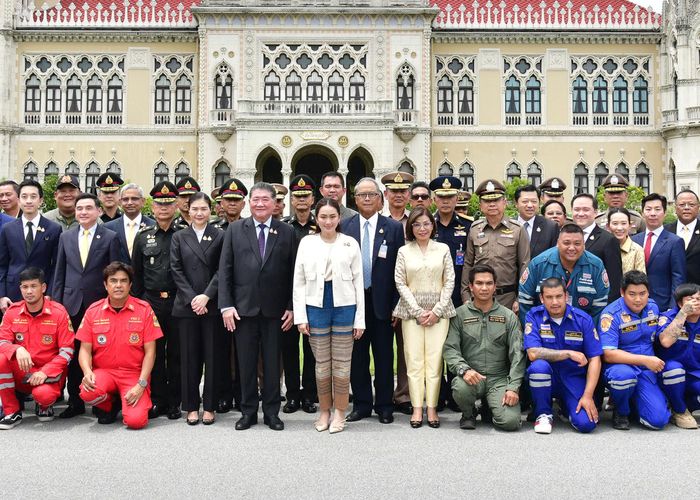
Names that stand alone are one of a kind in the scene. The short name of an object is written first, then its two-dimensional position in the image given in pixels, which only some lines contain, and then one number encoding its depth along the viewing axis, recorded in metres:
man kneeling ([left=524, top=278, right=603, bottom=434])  7.01
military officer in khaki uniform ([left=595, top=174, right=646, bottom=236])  9.32
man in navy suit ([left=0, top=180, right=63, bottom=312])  8.25
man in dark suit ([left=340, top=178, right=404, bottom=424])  7.49
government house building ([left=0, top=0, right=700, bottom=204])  31.52
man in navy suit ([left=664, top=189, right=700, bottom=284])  8.82
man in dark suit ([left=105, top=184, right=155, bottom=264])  8.30
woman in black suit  7.40
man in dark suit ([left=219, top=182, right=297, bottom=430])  7.25
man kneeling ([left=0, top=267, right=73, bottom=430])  7.21
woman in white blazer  7.06
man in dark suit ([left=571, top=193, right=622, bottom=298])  7.90
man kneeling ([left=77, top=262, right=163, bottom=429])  7.21
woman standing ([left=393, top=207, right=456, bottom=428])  7.25
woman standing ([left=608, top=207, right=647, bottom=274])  8.28
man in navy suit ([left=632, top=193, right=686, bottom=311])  8.39
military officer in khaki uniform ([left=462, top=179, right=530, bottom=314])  7.95
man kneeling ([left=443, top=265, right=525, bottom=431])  6.98
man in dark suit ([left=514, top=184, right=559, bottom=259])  8.30
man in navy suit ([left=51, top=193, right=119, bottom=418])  7.82
